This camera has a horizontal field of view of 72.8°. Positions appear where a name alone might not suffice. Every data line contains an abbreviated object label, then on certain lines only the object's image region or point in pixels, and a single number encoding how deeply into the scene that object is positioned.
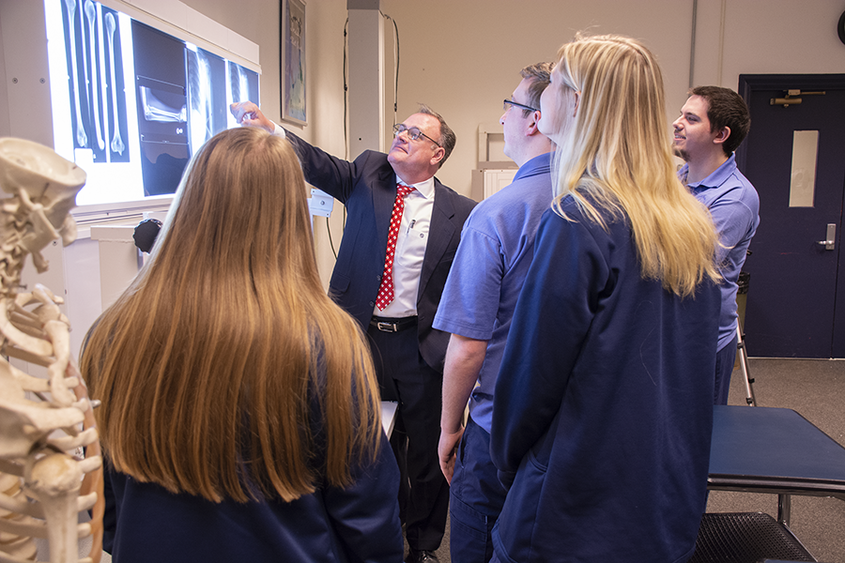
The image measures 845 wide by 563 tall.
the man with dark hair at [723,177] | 1.93
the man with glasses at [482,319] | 1.27
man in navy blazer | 2.00
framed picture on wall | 2.89
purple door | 4.45
